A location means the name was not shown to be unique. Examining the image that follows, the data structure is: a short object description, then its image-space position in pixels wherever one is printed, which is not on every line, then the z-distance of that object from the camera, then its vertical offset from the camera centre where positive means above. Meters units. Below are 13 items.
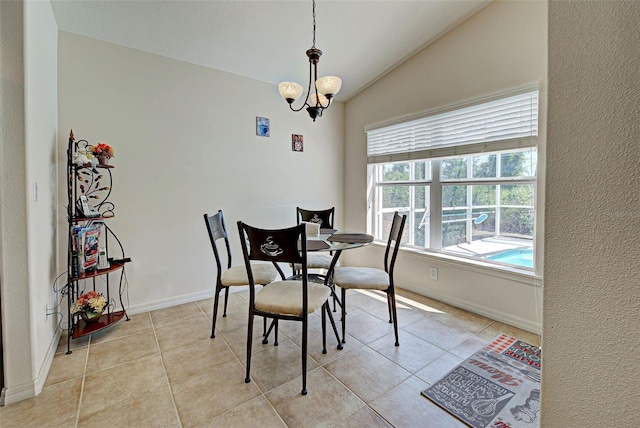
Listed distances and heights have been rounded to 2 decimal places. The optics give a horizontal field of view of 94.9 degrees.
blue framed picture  3.45 +0.98
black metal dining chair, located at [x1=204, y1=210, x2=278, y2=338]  2.40 -0.55
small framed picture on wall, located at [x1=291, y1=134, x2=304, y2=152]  3.74 +0.86
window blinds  2.44 +0.79
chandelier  2.13 +0.90
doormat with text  1.53 -1.06
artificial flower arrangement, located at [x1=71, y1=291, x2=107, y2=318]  2.28 -0.76
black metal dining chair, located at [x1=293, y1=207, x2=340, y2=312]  3.30 -0.10
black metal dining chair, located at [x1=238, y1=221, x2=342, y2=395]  1.70 -0.54
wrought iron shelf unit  2.20 -0.28
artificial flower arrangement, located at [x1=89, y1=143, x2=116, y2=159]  2.31 +0.47
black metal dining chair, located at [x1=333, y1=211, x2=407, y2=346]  2.28 -0.56
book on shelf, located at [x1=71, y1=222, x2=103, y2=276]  2.20 -0.31
